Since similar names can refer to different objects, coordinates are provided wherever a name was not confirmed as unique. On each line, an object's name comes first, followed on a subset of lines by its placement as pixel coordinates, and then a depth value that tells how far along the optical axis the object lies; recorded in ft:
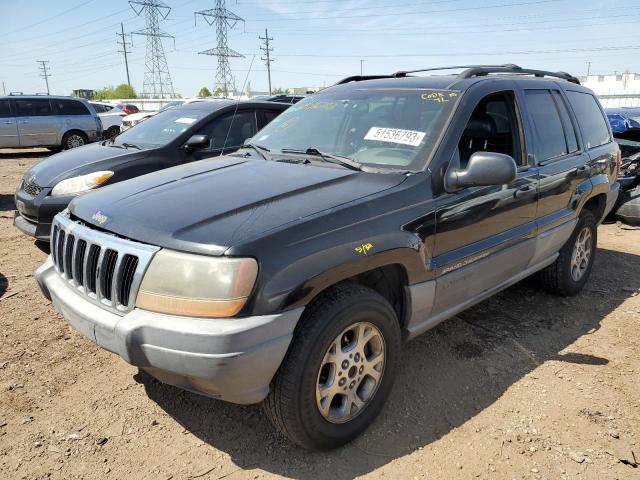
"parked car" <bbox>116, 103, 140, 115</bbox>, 79.05
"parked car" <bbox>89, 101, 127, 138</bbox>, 60.80
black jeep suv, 7.01
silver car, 45.80
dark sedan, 17.11
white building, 116.84
